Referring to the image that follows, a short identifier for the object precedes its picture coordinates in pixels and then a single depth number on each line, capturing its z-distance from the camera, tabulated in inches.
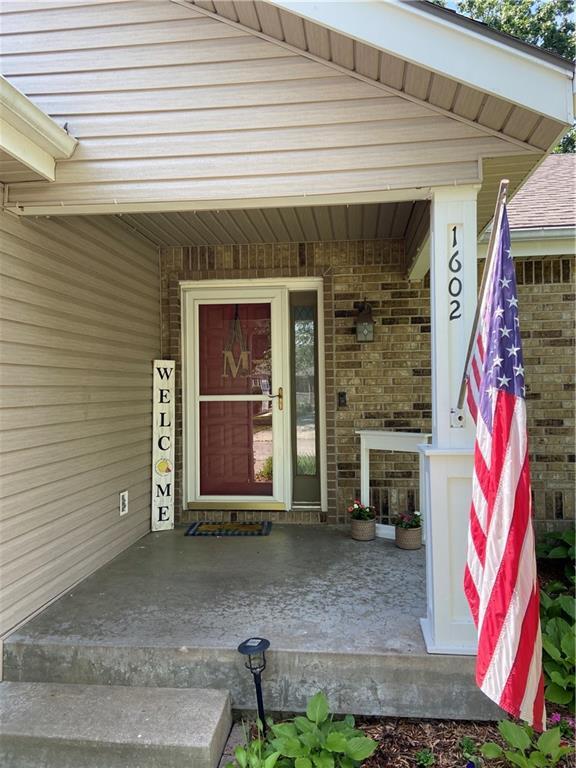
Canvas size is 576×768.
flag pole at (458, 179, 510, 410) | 77.5
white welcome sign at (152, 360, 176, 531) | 170.2
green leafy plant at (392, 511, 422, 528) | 149.4
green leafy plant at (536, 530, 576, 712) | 91.4
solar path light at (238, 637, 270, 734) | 85.0
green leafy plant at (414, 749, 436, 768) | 80.1
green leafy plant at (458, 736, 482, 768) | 79.1
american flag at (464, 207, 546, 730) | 70.3
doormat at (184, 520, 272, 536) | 163.2
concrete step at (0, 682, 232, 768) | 77.7
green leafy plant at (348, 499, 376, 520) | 156.9
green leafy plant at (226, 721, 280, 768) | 73.7
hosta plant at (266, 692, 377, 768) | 75.5
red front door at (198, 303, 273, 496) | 178.1
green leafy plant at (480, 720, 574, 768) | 75.8
